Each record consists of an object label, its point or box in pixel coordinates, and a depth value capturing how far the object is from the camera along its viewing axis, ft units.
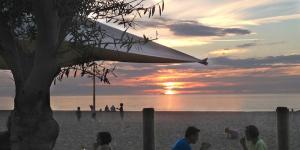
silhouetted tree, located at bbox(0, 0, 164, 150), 16.99
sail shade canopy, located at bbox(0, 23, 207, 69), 19.71
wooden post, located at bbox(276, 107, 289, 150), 31.32
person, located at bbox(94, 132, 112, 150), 24.58
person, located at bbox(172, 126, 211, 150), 23.40
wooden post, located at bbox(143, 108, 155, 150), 29.43
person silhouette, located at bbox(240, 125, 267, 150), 24.18
